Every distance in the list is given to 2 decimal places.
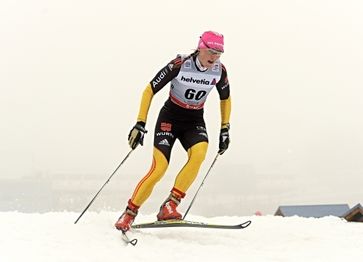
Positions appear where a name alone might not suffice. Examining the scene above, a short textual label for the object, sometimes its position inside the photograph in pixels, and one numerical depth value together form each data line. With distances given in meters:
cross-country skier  13.12
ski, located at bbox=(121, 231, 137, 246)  11.37
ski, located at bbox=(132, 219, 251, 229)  12.72
